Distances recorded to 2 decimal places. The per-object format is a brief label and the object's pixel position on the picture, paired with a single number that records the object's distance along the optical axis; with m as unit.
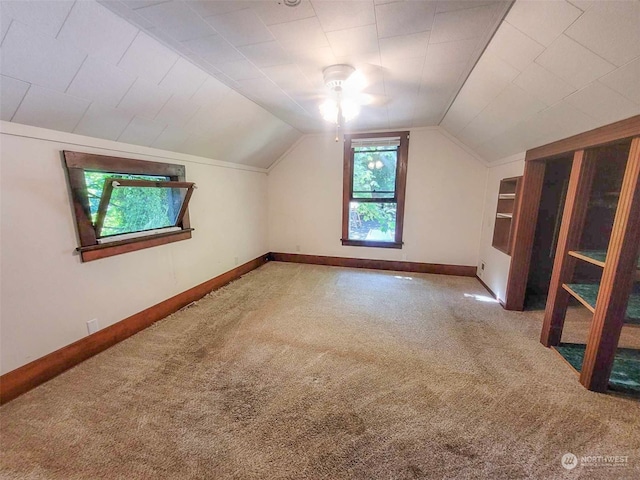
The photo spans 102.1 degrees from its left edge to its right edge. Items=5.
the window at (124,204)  2.09
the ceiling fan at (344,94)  2.14
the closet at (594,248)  1.67
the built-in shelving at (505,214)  3.15
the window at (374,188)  4.34
